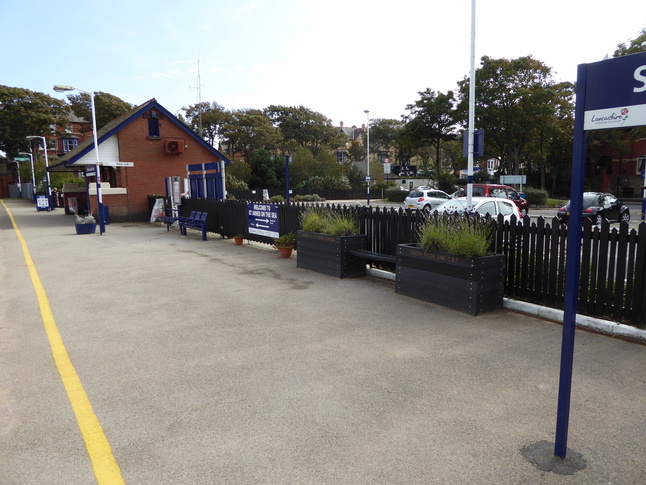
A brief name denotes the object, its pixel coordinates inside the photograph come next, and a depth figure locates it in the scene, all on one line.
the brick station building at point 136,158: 25.59
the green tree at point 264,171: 53.00
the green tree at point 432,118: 44.59
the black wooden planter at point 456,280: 6.89
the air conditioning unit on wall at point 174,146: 27.17
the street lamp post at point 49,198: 37.50
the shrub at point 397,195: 49.75
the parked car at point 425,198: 31.34
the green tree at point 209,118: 67.94
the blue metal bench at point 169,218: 19.96
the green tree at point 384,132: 94.38
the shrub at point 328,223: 9.98
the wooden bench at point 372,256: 9.03
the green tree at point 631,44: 25.74
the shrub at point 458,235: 7.00
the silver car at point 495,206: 15.74
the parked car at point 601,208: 20.64
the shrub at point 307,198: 50.49
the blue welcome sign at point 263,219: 14.00
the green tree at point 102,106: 71.12
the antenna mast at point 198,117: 64.96
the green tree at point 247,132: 68.56
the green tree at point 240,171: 51.22
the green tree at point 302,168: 59.53
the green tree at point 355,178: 64.38
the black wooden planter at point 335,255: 9.73
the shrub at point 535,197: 36.31
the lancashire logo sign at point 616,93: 2.87
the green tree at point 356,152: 95.12
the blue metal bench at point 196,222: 17.12
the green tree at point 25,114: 67.38
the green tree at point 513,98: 37.97
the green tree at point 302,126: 78.31
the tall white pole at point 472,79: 15.90
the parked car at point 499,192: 25.11
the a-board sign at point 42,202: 36.69
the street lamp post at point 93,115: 18.40
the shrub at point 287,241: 12.51
